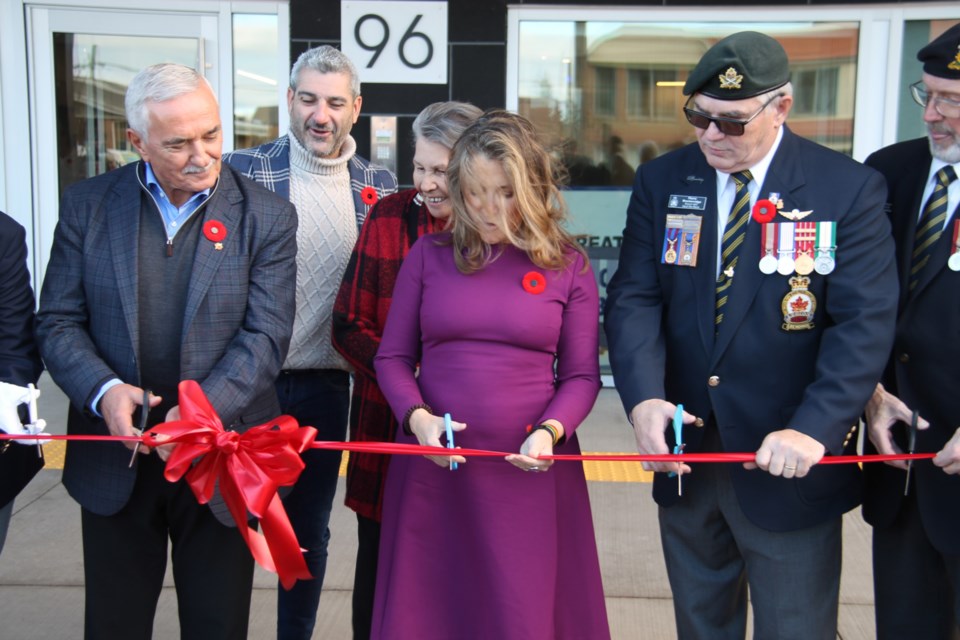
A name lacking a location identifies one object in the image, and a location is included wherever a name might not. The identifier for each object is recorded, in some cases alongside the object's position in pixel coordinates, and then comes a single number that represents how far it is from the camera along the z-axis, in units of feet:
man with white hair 8.25
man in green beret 7.80
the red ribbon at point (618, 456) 7.89
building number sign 21.50
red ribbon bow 7.88
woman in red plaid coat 9.33
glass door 22.71
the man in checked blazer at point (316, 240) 10.53
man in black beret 7.96
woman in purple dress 8.38
